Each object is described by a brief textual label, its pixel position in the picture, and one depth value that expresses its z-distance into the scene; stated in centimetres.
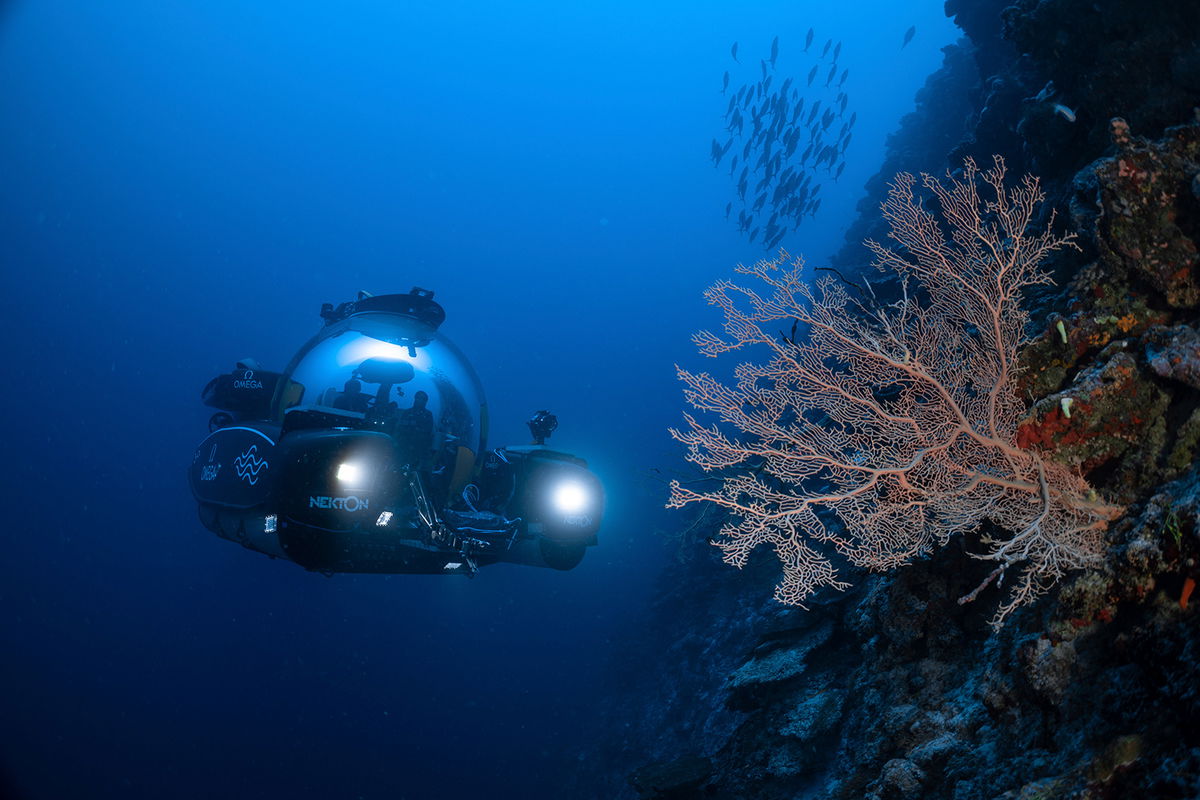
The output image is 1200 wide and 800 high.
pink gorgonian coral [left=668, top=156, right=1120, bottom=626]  280
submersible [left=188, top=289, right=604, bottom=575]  361
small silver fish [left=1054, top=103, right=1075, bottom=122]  399
